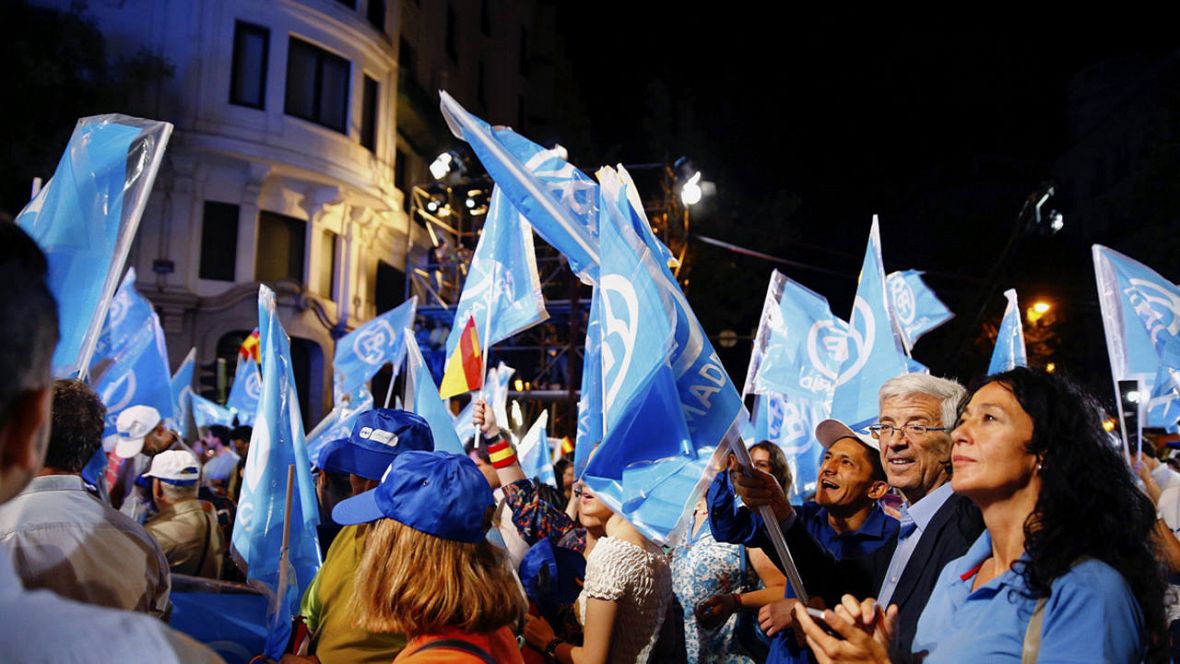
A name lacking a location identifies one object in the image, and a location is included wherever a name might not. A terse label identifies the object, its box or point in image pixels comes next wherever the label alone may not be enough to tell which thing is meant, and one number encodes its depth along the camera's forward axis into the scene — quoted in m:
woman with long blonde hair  2.17
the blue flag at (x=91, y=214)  3.83
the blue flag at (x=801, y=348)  7.74
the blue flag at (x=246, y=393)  11.16
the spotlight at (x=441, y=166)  18.73
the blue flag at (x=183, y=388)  9.91
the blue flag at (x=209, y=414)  12.47
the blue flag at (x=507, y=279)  5.77
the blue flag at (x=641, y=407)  3.18
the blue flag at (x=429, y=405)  4.55
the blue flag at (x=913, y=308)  10.04
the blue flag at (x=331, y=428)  6.76
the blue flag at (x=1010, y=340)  7.79
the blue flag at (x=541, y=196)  3.88
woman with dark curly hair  2.01
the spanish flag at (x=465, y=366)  5.92
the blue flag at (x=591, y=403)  4.21
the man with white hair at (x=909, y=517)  2.89
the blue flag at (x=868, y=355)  5.71
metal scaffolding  18.61
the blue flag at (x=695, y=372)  3.21
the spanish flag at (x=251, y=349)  12.03
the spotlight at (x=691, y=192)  16.95
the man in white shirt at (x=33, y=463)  0.93
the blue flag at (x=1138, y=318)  6.85
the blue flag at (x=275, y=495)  3.94
